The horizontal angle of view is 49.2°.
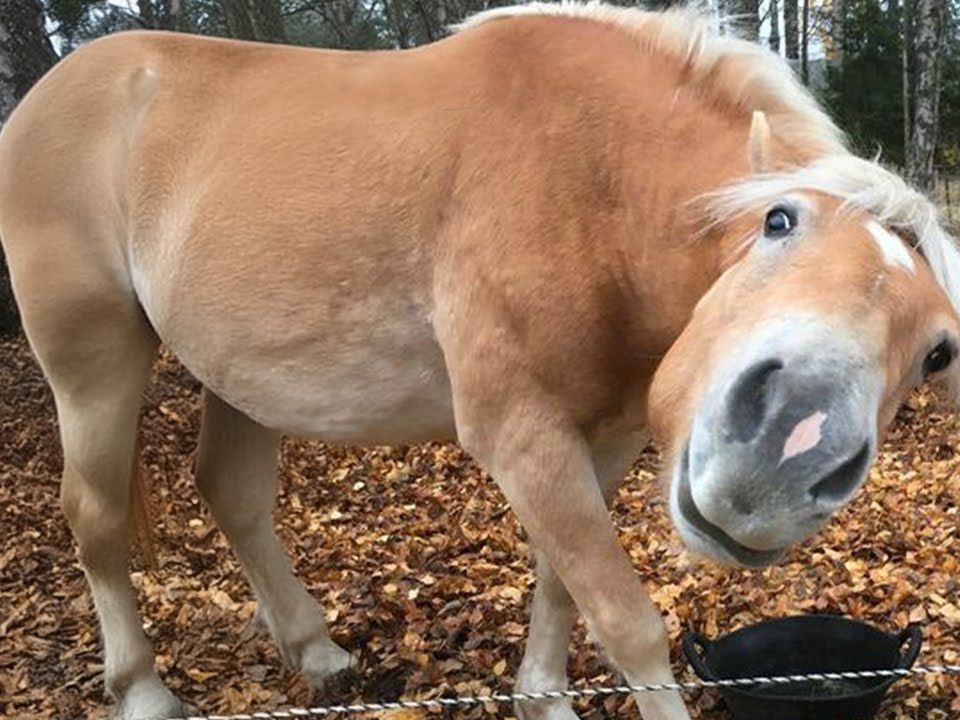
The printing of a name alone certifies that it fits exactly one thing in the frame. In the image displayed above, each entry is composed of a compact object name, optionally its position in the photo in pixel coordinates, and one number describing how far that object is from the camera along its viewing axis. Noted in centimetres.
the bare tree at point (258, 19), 1130
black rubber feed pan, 288
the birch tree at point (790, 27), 1683
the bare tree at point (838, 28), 1636
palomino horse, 174
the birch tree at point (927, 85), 1048
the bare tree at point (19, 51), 644
